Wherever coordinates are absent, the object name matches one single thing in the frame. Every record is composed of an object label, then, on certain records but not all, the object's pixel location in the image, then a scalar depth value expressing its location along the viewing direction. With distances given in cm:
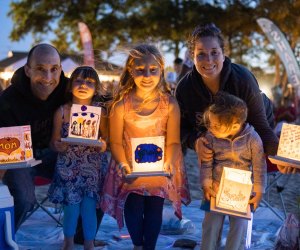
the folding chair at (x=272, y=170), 416
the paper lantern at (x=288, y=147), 289
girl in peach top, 317
